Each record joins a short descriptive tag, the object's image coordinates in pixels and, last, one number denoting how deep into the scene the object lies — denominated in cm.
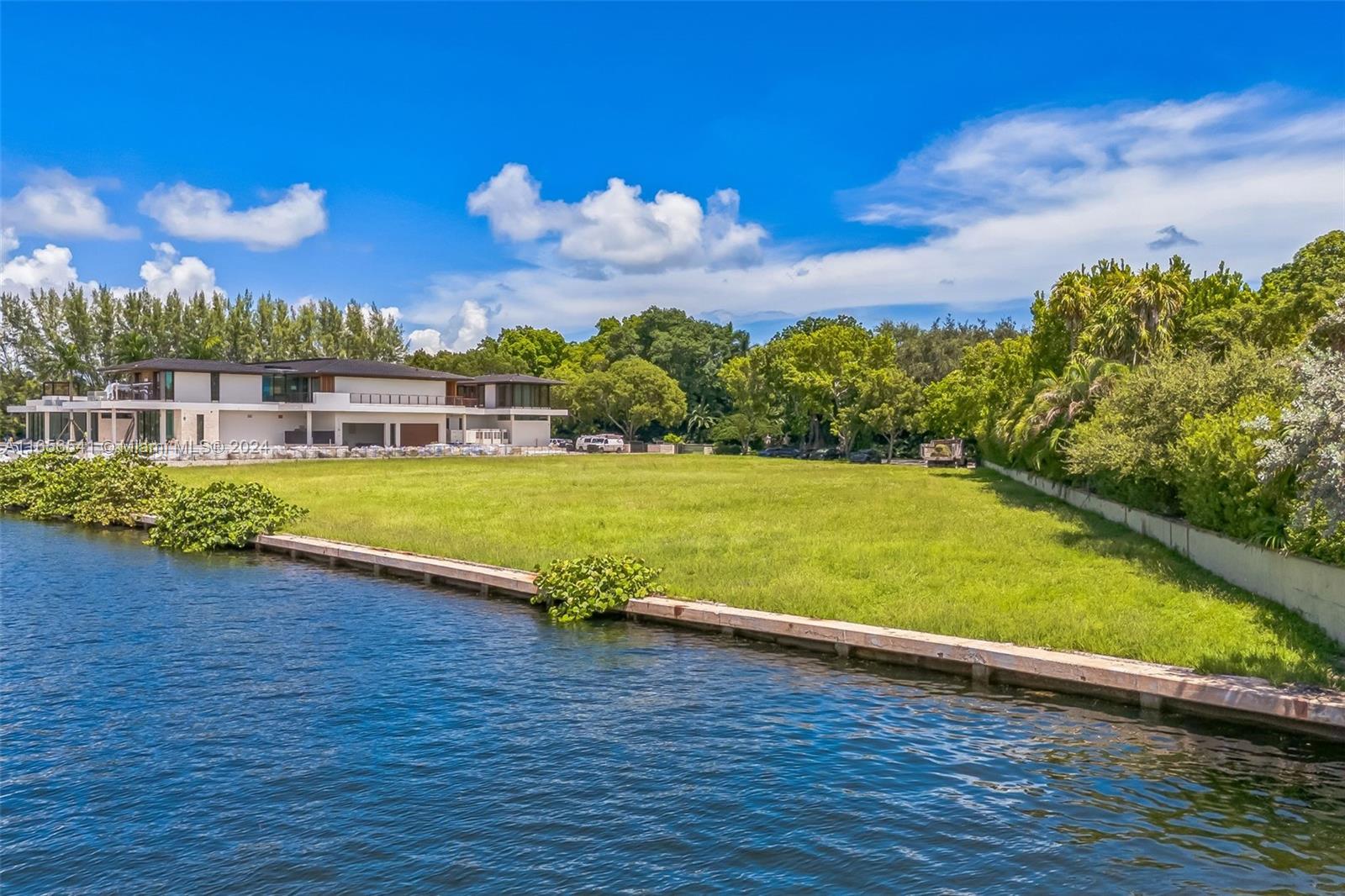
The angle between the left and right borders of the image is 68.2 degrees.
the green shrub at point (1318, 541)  1516
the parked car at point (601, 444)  9495
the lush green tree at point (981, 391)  5637
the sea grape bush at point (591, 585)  1973
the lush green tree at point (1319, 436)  1060
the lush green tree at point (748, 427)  9631
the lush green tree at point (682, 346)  11262
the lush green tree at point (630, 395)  9881
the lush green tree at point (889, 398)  8238
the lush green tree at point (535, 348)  12106
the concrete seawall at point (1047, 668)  1293
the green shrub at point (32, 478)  4038
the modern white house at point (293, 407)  7088
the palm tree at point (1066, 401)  3612
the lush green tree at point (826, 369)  8469
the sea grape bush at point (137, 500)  3025
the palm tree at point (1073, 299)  4697
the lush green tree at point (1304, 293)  3498
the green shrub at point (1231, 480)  1769
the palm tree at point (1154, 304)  3916
